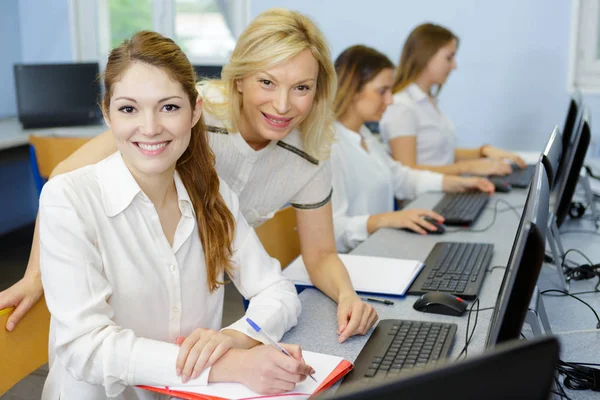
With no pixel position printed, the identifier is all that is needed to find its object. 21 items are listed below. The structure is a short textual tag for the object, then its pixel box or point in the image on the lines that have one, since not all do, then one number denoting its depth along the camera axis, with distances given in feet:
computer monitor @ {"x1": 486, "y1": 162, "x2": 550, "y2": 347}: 2.55
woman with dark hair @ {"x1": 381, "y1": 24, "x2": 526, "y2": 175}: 9.97
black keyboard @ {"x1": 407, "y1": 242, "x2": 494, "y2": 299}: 5.03
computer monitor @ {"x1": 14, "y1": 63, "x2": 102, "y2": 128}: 13.60
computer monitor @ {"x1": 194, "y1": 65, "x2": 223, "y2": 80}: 14.21
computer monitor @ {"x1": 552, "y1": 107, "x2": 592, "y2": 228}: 6.39
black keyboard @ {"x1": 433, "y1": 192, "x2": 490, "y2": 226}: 7.23
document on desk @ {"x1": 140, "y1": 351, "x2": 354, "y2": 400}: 3.34
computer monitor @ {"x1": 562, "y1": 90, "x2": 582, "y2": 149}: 7.43
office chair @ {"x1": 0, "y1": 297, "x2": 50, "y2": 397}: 3.84
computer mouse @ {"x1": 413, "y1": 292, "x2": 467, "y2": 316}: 4.52
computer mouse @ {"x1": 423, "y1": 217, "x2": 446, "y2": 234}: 6.79
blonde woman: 4.56
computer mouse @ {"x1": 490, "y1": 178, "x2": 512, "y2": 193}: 8.91
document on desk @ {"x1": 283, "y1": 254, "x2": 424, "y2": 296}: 5.03
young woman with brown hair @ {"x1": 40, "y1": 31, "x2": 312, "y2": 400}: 3.46
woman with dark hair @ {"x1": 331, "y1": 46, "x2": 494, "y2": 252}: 8.24
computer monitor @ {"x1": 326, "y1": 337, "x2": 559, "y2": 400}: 1.62
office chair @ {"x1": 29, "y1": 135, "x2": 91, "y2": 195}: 10.28
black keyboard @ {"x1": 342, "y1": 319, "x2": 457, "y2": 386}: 3.65
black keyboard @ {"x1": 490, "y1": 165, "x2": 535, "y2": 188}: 9.29
